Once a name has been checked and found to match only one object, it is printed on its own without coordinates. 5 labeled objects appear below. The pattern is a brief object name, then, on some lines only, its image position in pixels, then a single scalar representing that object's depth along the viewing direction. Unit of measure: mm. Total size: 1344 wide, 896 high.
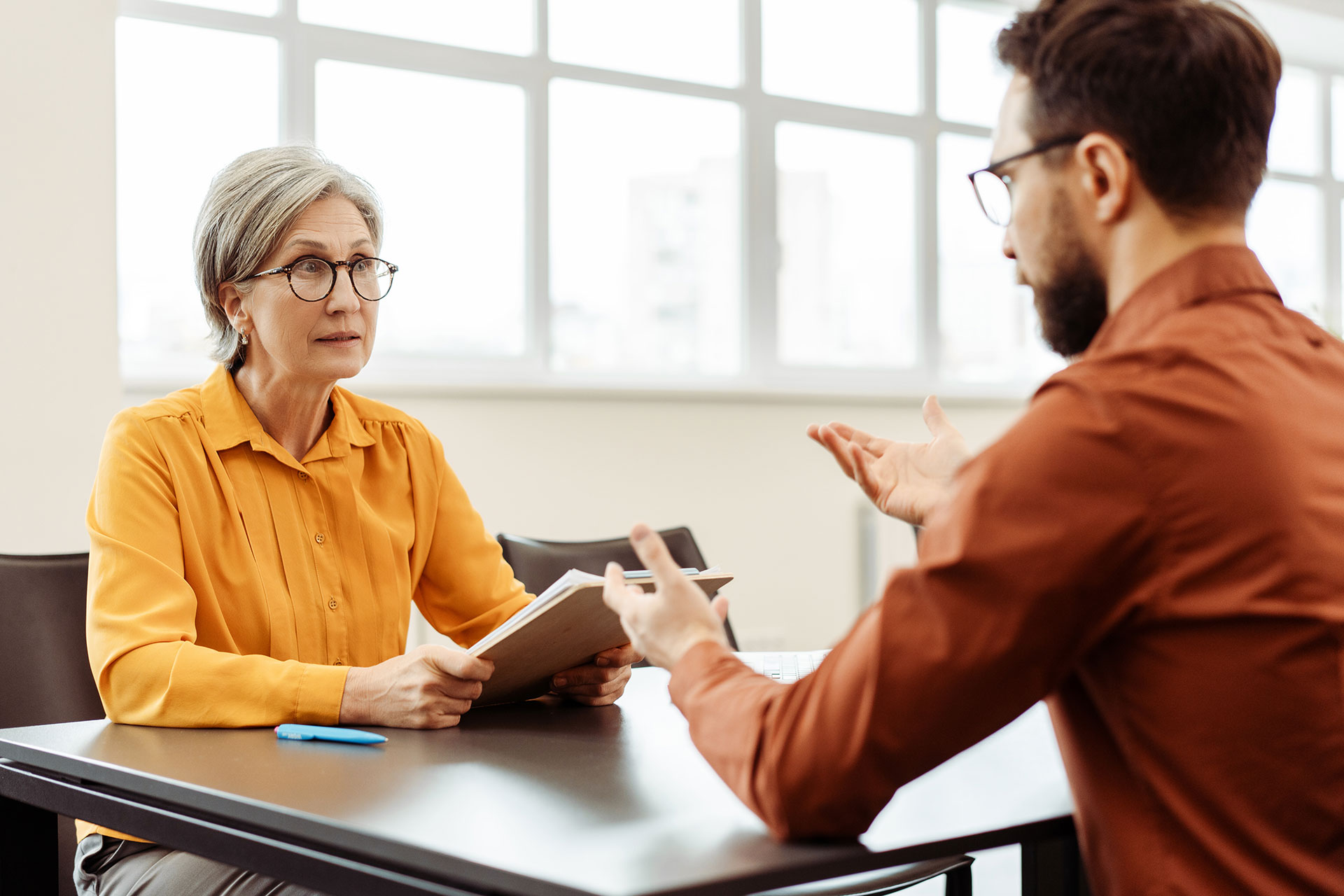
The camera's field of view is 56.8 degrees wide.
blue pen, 1304
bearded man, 857
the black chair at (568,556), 2336
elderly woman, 1416
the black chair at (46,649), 1718
